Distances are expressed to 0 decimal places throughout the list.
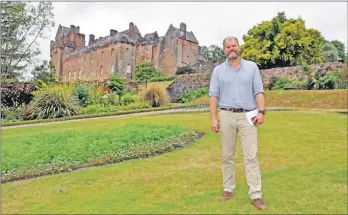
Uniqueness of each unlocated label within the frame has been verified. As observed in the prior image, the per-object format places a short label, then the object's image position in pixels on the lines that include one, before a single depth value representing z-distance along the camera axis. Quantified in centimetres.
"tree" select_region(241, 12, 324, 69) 4422
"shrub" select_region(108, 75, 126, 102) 3187
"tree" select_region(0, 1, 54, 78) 4284
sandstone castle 6300
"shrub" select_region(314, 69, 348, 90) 2567
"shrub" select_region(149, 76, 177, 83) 4359
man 536
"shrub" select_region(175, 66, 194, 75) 4472
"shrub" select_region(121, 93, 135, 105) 2858
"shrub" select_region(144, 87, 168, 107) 2723
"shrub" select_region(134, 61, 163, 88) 5301
